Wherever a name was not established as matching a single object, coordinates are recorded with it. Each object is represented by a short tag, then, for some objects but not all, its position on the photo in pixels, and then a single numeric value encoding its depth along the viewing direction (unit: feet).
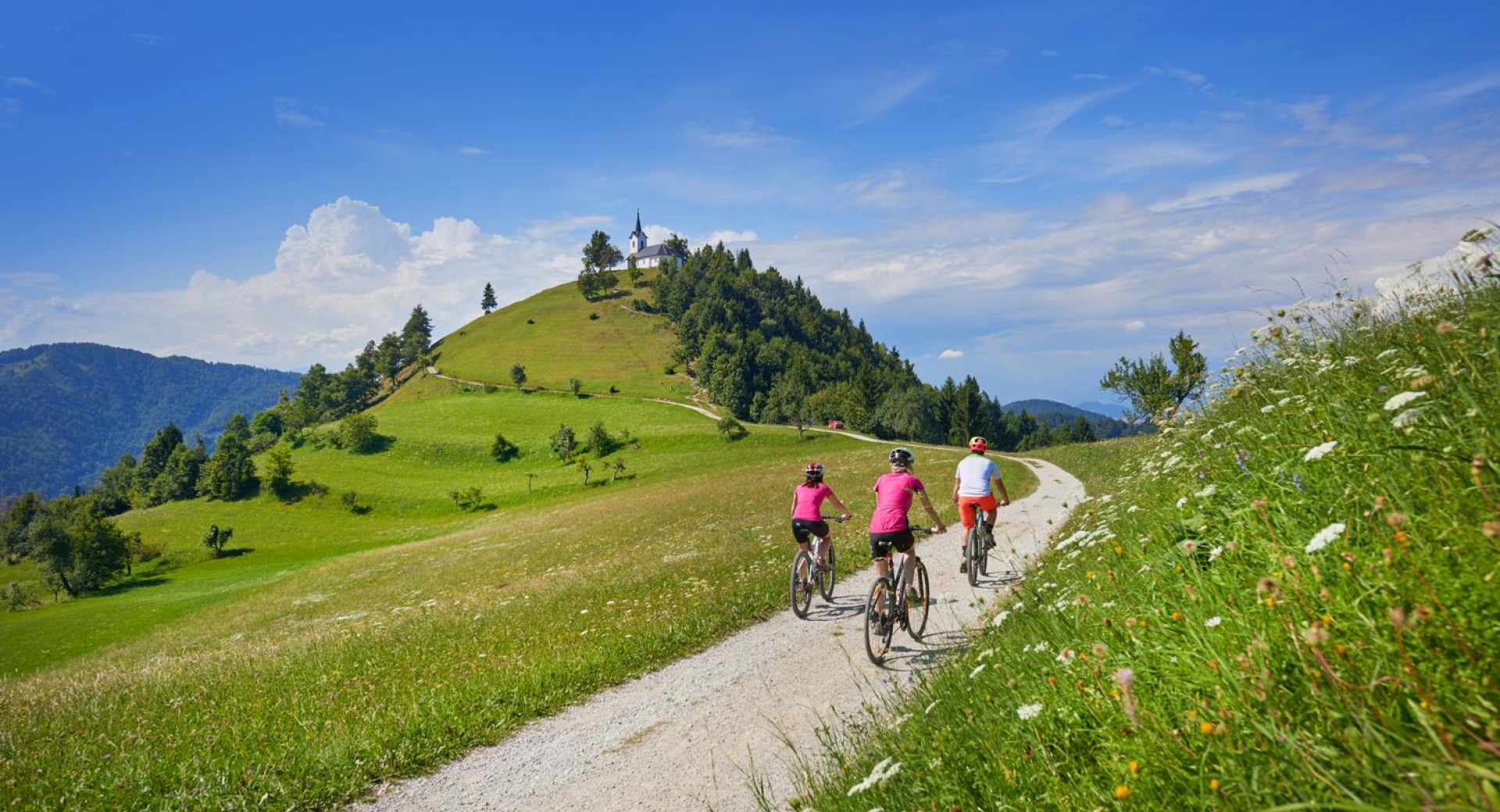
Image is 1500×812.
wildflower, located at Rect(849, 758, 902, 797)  14.42
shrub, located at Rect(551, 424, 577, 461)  311.68
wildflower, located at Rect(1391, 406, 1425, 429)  10.74
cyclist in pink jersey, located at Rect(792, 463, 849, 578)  45.65
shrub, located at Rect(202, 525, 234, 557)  253.24
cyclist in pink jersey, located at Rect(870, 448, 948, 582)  35.45
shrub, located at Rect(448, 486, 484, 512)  263.08
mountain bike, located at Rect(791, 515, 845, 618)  45.44
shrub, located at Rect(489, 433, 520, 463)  326.85
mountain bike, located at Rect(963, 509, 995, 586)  48.55
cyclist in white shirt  47.44
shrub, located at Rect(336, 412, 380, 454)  358.23
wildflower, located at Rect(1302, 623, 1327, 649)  7.64
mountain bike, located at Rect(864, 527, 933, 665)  33.73
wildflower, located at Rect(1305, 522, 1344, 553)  9.96
